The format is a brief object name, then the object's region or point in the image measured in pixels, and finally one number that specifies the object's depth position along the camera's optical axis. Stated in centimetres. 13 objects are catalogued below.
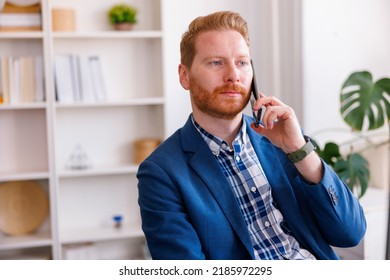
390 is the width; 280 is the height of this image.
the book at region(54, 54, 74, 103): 266
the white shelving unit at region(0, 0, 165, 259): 267
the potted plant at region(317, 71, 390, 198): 230
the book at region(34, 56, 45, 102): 267
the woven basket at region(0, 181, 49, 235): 272
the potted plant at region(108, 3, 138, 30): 270
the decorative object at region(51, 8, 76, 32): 265
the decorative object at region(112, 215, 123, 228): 279
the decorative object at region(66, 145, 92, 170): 279
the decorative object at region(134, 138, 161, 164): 279
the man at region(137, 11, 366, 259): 117
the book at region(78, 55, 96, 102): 270
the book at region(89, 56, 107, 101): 271
